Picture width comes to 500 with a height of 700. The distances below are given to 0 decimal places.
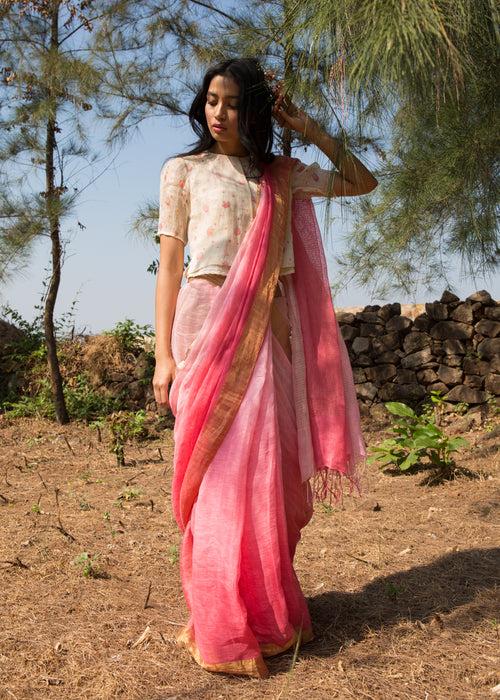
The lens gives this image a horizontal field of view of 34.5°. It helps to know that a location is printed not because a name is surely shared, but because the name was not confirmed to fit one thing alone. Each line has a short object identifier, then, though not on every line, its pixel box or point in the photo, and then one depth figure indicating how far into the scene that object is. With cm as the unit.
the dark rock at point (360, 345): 673
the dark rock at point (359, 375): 679
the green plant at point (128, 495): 438
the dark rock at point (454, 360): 646
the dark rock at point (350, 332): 683
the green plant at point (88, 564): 311
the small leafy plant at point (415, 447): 436
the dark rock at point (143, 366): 737
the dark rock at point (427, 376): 653
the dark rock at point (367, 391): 670
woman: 217
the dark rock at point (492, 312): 635
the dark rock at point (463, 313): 641
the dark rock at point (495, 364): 630
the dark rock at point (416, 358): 654
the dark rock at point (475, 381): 637
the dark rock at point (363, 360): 673
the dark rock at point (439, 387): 649
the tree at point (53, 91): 636
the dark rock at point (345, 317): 684
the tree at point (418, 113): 224
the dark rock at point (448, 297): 648
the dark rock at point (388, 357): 665
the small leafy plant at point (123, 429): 532
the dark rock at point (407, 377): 660
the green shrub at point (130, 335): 759
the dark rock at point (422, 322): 660
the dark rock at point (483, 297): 638
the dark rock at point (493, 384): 628
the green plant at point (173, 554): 332
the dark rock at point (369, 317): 679
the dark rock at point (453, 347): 645
